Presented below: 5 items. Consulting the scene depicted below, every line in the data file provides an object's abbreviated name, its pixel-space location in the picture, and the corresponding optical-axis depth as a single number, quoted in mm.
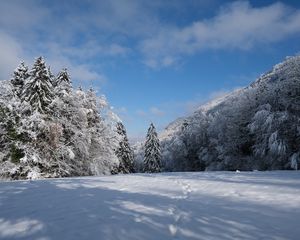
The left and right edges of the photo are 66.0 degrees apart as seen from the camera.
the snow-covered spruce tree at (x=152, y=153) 40000
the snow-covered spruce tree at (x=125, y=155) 35682
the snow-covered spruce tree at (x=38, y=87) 18588
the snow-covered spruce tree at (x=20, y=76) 21411
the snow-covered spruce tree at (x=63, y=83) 20952
